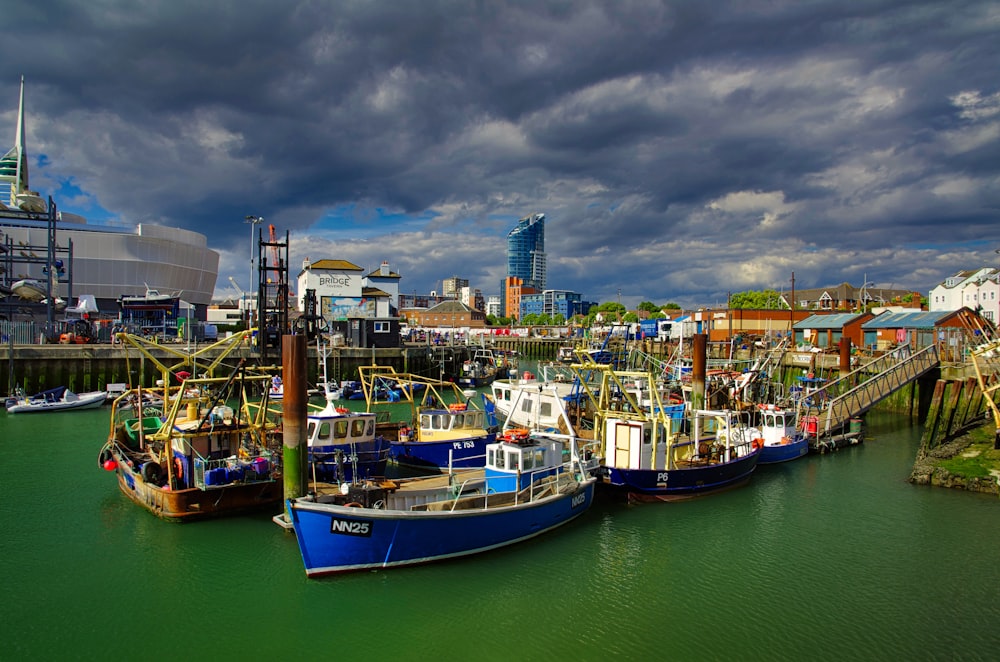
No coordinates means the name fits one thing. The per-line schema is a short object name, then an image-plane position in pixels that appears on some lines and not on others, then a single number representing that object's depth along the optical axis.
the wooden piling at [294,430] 15.91
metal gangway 32.16
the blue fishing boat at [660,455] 20.70
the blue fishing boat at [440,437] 24.14
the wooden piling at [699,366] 31.53
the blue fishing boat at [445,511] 14.02
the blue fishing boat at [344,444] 19.88
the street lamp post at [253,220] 57.71
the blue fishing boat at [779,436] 27.90
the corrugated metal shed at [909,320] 53.94
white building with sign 66.38
